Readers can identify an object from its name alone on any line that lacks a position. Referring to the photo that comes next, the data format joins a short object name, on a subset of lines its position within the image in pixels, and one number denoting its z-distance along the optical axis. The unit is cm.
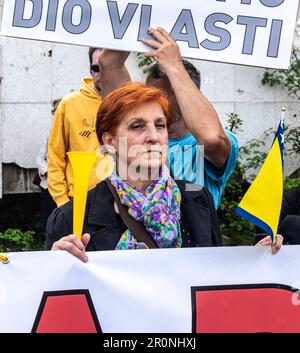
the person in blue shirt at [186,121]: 452
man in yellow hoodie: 739
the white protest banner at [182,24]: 480
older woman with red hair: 413
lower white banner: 385
